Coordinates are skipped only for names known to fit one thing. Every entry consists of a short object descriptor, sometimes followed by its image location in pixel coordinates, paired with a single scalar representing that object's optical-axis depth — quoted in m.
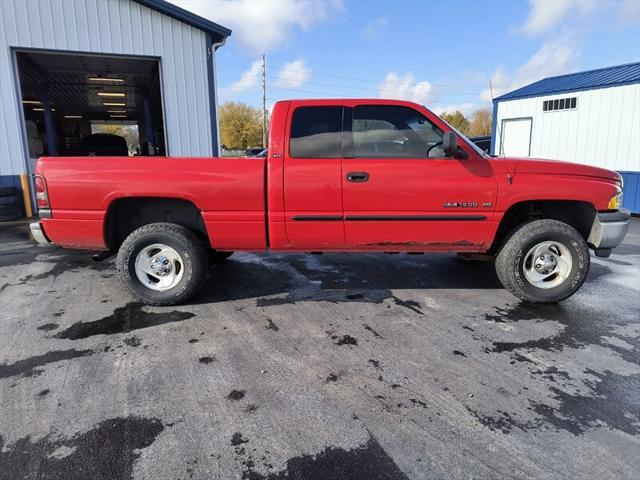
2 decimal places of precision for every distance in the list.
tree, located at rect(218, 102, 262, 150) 61.12
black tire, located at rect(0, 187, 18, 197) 9.66
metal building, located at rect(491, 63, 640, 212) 11.35
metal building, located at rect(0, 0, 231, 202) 9.54
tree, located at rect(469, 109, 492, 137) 65.31
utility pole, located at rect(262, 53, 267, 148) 53.32
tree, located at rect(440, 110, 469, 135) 63.86
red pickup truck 4.25
